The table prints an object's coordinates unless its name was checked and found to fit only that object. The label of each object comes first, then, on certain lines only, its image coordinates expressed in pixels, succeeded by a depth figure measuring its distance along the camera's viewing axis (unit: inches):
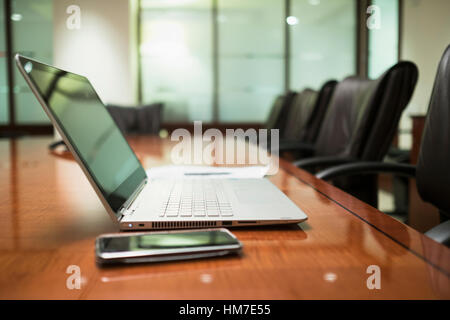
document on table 37.7
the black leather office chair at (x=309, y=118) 85.0
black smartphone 16.8
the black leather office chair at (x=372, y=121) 51.8
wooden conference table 14.5
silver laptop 20.7
